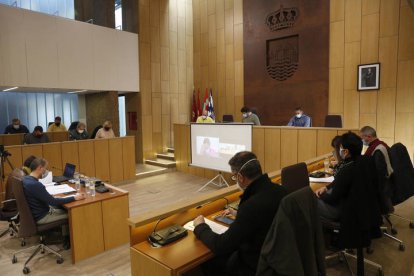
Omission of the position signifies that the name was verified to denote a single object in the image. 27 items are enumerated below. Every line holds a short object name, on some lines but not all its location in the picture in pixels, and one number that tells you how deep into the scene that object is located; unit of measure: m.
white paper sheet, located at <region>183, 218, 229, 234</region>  2.21
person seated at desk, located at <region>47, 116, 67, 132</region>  7.98
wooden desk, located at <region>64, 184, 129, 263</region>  3.38
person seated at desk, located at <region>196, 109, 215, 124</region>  7.24
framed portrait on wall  6.52
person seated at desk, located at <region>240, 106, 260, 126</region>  6.94
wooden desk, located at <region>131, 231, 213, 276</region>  1.81
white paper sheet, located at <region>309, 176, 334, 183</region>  3.51
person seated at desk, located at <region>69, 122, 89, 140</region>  6.59
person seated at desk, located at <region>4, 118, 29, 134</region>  7.64
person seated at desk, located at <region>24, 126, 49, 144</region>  6.29
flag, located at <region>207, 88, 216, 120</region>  9.29
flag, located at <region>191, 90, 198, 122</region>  10.01
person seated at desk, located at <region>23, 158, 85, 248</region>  3.15
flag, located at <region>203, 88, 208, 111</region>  9.52
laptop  4.28
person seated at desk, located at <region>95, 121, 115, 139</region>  6.80
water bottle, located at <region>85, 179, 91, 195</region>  3.74
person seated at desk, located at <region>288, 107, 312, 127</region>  6.75
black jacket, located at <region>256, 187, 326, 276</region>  1.59
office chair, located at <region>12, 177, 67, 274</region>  3.15
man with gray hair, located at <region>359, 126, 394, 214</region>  3.03
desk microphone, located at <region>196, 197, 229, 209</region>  2.50
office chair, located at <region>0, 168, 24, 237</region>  3.64
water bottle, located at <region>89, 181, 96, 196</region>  3.69
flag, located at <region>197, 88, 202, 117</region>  10.01
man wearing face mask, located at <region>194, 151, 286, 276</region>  1.77
